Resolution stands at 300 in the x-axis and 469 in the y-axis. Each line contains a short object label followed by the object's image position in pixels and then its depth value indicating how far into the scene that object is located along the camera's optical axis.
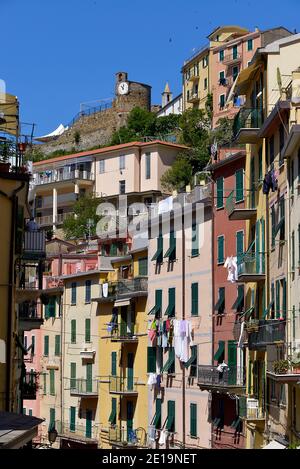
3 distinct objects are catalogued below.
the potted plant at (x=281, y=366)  35.31
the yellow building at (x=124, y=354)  62.28
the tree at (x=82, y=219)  99.88
